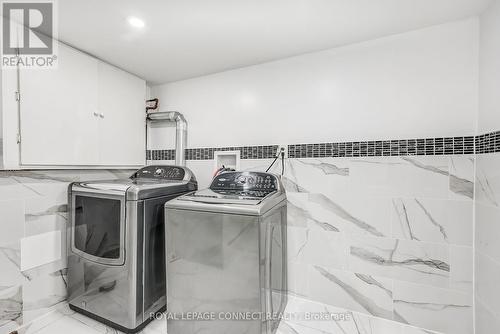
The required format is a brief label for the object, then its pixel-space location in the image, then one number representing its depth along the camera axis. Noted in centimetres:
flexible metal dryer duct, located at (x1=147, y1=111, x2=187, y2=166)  207
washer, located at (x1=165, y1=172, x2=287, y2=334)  110
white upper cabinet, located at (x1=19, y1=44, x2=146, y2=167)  135
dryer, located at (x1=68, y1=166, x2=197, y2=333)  130
